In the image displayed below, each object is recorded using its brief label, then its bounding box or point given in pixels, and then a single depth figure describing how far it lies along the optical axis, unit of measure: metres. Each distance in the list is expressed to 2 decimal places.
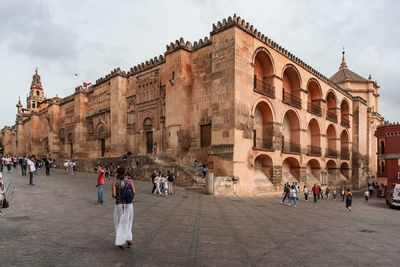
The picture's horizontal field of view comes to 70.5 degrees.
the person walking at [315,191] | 19.40
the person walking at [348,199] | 15.94
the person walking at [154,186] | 14.96
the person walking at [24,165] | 20.88
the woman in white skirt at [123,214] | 5.57
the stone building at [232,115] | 18.80
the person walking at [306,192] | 19.49
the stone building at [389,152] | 26.19
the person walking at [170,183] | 15.07
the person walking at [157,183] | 14.71
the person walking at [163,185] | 14.82
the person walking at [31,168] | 14.91
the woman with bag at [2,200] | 8.52
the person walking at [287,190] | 16.06
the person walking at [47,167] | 21.87
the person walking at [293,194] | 15.68
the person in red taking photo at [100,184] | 10.58
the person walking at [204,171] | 18.72
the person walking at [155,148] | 24.72
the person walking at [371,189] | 29.41
